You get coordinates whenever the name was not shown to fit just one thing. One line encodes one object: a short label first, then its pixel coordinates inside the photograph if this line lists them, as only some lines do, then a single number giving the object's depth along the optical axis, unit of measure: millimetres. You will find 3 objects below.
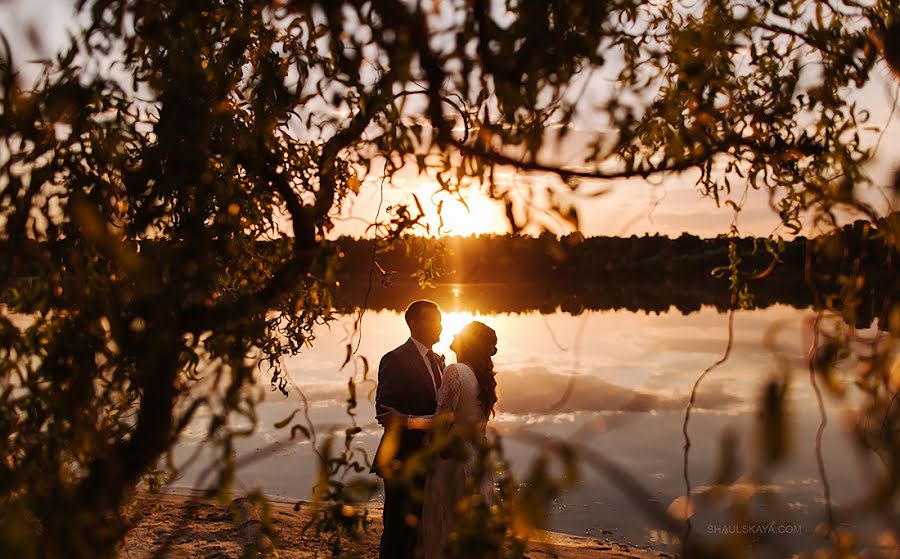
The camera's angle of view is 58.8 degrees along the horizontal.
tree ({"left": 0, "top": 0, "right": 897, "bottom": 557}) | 1879
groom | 6297
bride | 5746
